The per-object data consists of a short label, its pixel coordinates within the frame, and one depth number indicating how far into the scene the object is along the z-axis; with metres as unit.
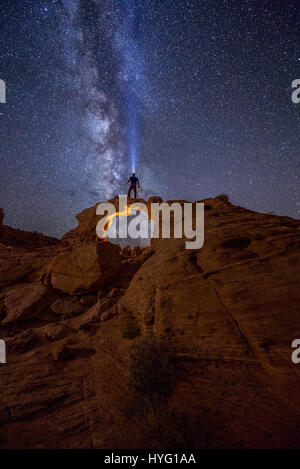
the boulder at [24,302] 7.58
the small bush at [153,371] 3.79
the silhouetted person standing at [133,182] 20.91
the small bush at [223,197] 10.42
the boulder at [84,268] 9.17
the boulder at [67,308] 8.20
